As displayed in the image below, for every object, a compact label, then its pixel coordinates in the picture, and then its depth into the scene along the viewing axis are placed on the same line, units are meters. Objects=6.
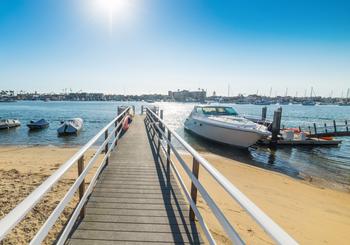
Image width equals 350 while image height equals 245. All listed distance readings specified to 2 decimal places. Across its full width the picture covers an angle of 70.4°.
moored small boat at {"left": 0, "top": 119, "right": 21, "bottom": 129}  28.64
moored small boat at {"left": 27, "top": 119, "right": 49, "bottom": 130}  28.46
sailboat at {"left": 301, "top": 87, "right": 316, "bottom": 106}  155.12
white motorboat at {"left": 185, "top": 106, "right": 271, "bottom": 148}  15.91
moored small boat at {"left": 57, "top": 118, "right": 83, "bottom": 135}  24.94
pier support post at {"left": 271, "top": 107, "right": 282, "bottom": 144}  19.41
